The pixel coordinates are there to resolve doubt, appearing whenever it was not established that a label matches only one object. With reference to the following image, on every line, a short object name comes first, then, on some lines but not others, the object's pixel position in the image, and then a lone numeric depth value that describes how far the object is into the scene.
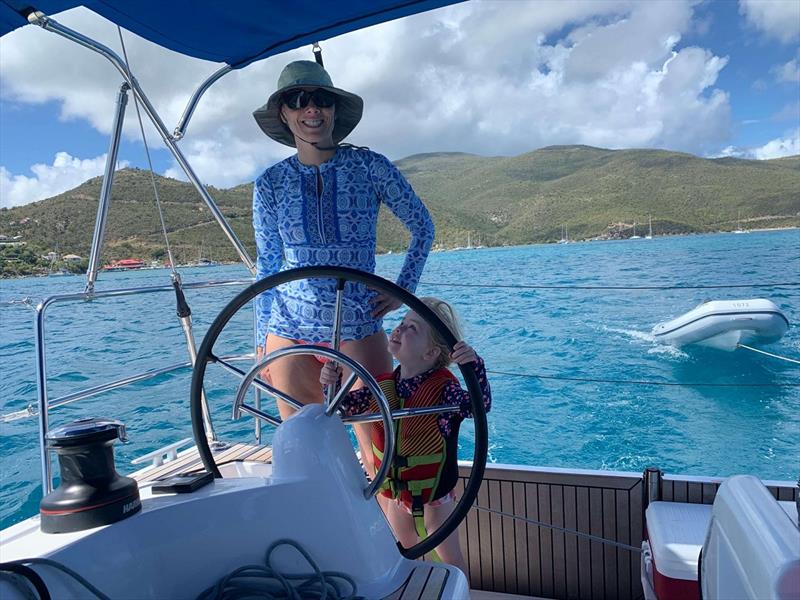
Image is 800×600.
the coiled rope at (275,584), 0.83
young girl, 1.13
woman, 1.26
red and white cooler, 1.06
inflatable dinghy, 5.52
